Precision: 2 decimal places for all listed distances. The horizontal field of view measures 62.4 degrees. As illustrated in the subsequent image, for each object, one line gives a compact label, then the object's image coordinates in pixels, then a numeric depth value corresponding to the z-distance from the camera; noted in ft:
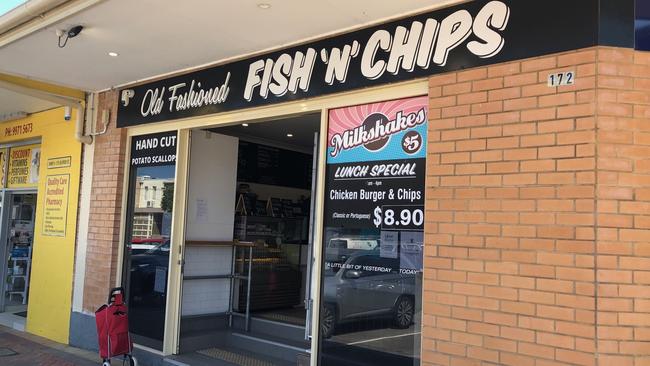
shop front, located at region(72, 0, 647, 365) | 11.05
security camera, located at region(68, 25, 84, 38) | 16.07
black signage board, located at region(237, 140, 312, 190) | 25.93
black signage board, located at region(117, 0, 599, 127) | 11.54
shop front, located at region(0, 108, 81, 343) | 24.94
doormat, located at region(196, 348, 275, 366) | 19.12
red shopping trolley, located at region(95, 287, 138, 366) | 18.37
